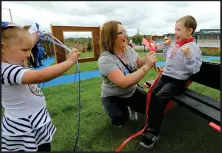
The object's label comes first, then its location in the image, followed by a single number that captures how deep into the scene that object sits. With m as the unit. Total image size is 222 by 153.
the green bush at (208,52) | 13.18
